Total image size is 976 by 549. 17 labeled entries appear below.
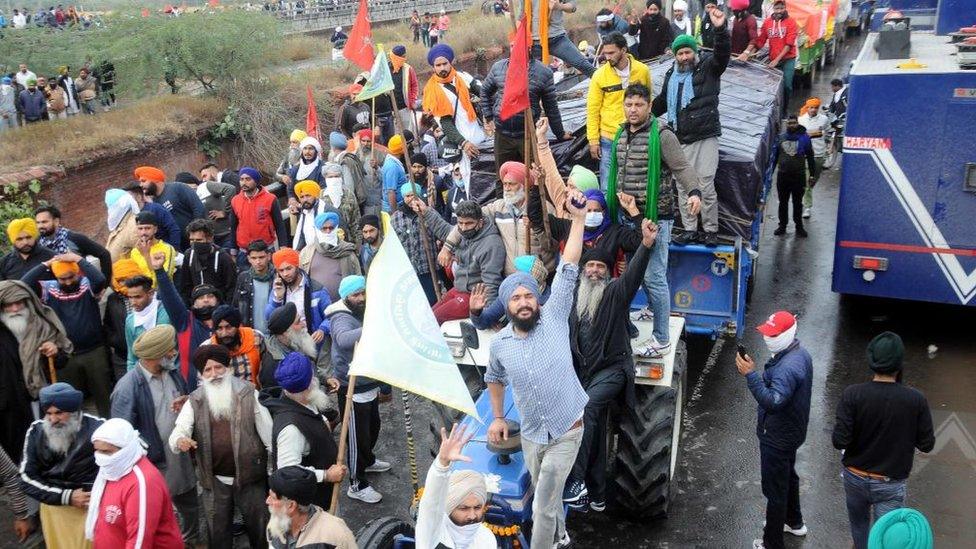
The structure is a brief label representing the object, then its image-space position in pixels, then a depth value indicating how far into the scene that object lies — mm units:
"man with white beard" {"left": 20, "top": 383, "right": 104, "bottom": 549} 5848
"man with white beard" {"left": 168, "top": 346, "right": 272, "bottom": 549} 5984
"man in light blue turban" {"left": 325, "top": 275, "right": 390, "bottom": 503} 7242
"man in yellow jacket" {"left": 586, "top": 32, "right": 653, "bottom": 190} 8734
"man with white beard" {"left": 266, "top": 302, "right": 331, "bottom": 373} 7059
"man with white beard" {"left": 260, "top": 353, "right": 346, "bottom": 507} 5621
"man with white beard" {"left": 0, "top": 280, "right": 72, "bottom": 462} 7461
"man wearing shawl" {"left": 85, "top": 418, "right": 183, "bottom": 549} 5125
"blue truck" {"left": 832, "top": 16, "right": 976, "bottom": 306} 8867
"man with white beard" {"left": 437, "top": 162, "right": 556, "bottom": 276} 7498
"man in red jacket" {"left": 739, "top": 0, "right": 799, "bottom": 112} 13523
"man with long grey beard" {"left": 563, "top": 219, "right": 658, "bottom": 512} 6066
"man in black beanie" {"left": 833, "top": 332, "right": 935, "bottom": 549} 5520
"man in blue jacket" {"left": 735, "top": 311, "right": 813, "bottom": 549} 5820
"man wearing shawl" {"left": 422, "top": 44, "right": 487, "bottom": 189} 10719
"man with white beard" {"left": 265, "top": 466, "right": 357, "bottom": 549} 4543
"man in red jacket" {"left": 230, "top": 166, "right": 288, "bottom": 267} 9734
